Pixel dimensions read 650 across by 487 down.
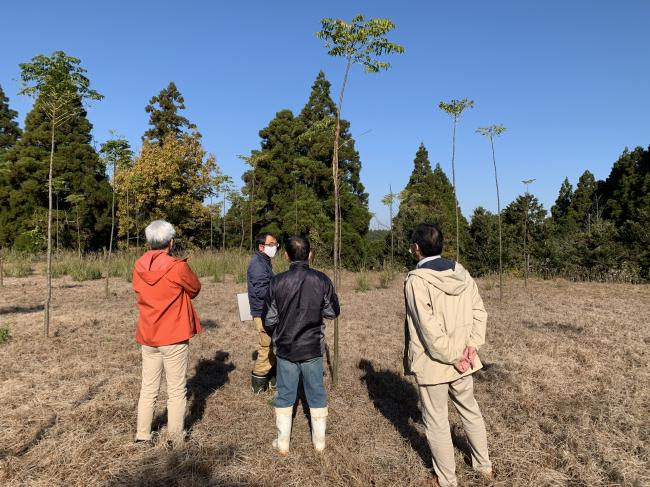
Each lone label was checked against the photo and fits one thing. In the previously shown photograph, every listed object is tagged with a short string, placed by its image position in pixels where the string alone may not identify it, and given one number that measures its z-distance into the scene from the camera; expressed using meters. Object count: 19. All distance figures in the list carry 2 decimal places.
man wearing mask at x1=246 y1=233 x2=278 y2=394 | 4.04
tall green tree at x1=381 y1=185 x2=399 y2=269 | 16.76
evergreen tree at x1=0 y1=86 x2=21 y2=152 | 24.61
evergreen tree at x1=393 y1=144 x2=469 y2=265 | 21.55
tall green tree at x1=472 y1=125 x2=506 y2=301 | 10.59
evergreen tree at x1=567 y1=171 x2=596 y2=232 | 30.28
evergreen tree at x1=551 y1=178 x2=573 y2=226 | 33.91
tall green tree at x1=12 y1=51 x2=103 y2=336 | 5.84
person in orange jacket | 2.90
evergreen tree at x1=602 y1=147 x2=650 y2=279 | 24.78
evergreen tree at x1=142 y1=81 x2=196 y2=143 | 25.07
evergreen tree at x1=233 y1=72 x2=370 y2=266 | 21.39
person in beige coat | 2.48
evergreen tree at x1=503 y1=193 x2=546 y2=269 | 19.48
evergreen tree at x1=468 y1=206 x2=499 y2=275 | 21.59
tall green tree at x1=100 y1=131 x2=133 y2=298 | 9.20
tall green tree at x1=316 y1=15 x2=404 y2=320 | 4.53
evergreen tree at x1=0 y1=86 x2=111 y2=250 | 18.81
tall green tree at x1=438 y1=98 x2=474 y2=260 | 10.05
